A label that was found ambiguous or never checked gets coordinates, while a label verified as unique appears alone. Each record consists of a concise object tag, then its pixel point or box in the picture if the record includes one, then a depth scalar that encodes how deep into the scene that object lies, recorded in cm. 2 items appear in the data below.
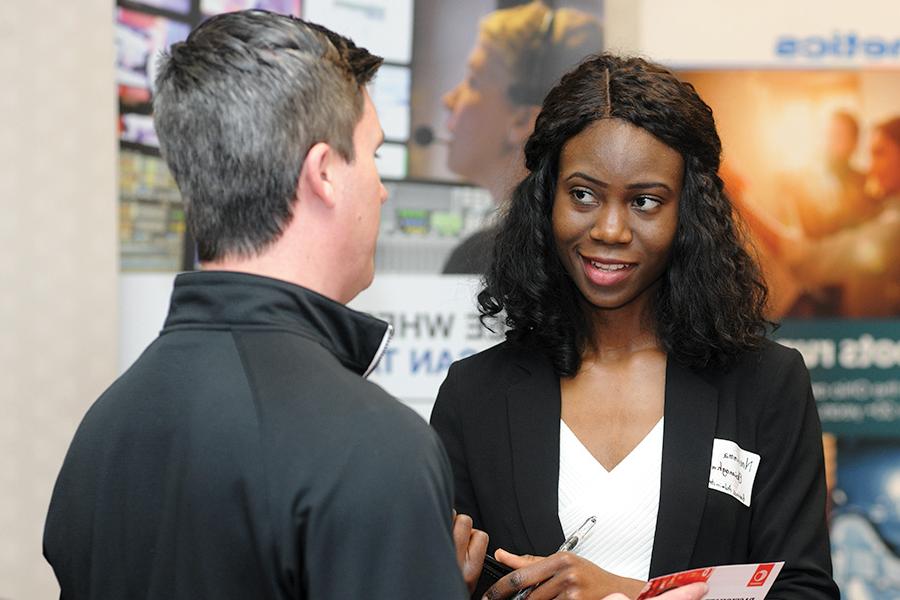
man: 180
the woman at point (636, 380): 228
